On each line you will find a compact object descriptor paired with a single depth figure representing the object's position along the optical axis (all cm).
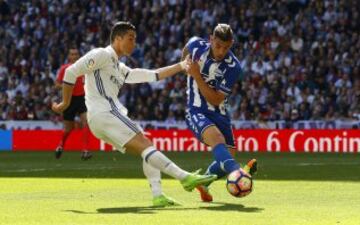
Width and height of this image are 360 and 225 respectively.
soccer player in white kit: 1176
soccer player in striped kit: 1223
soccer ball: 1138
